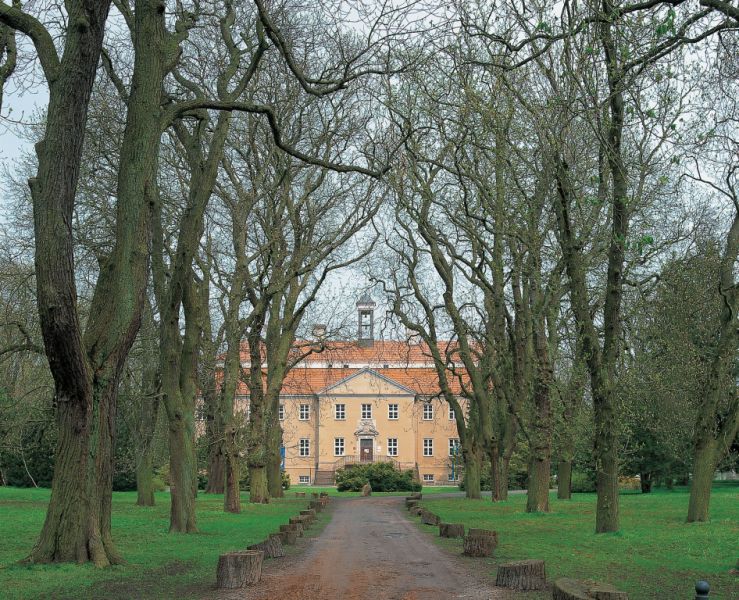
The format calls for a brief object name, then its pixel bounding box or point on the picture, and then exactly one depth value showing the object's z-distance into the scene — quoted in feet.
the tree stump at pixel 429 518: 76.99
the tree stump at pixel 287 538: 58.23
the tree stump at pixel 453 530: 62.54
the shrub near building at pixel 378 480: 198.59
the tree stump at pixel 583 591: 29.45
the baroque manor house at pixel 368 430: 278.67
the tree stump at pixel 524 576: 36.88
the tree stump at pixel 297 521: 66.42
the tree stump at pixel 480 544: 49.78
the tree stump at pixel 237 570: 38.45
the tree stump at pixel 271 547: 50.98
